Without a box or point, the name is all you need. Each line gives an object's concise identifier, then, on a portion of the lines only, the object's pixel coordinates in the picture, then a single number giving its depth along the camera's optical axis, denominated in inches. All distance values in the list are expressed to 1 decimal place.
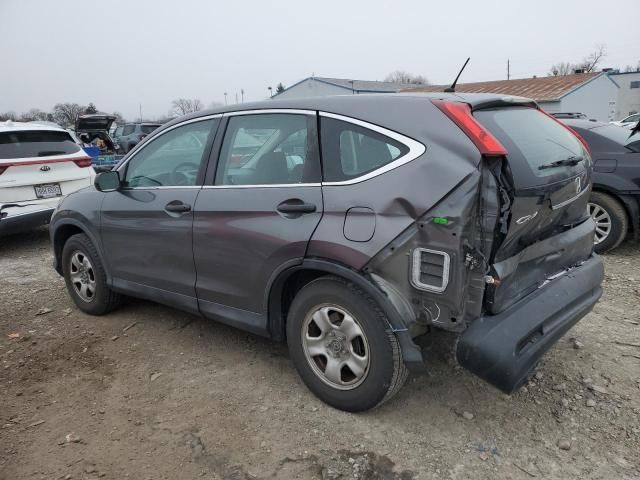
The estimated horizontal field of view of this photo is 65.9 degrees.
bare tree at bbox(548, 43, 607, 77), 2666.1
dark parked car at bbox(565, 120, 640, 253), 201.9
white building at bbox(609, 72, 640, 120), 1803.6
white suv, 244.5
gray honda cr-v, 92.0
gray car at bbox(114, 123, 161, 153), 754.2
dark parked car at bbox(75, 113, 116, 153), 581.6
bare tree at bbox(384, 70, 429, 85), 2811.5
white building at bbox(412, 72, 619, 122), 1171.3
